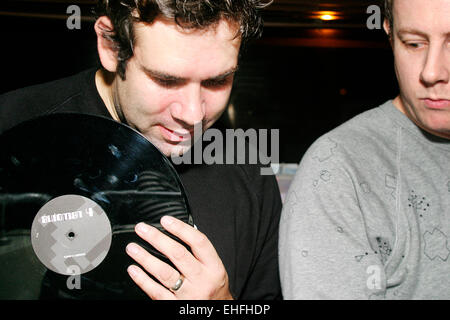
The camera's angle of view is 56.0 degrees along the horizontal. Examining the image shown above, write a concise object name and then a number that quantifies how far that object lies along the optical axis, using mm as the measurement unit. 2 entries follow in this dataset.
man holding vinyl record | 886
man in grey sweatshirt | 852
